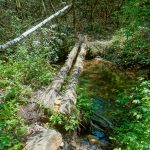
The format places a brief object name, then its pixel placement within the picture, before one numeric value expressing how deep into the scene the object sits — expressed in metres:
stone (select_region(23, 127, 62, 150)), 2.28
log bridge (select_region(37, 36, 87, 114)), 3.20
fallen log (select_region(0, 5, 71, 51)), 4.17
